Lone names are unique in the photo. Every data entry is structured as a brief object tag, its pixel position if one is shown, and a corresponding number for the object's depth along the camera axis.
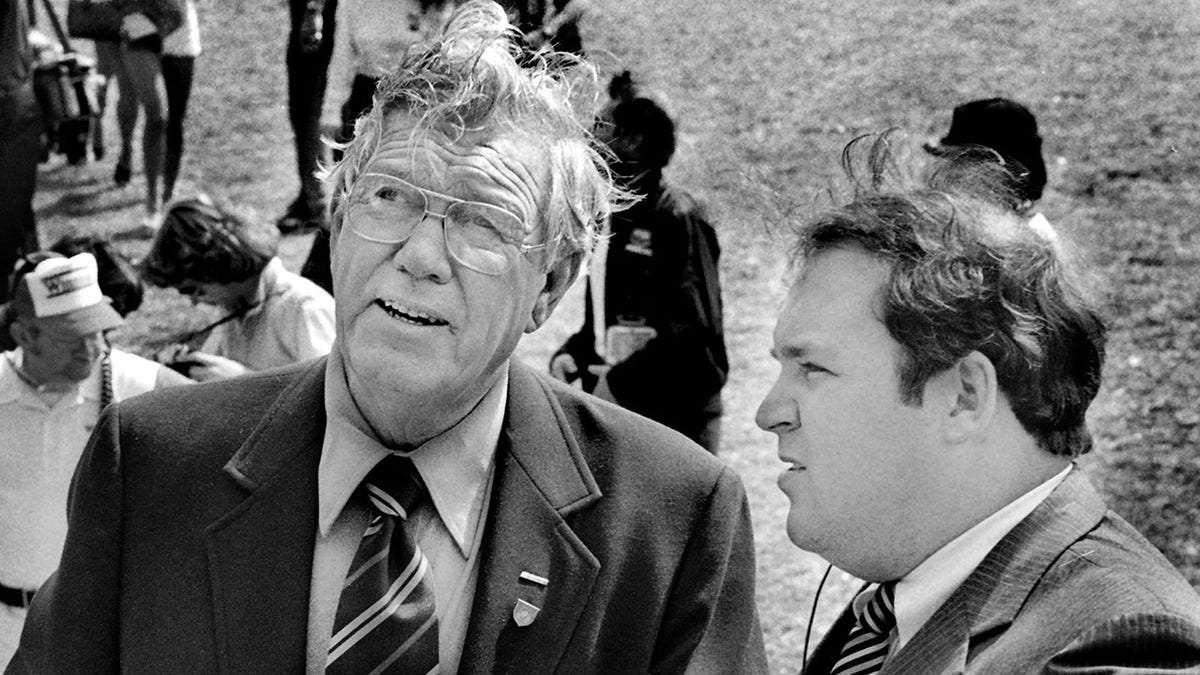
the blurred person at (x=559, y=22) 5.50
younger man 2.12
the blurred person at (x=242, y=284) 4.66
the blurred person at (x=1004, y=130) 4.66
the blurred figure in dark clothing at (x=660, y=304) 5.14
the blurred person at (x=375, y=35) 6.38
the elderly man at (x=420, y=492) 2.32
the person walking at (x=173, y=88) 8.49
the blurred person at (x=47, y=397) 4.14
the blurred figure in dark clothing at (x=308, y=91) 8.48
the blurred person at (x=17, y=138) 7.12
